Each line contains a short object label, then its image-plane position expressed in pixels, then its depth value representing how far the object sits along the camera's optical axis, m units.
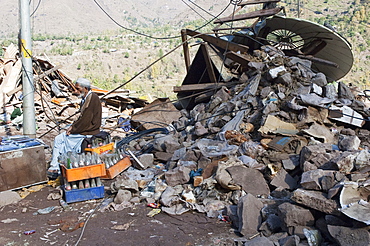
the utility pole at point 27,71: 7.33
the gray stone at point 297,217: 3.90
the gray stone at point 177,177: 5.73
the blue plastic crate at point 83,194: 5.33
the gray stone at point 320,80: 7.75
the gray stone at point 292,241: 3.57
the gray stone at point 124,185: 5.59
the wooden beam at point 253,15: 9.77
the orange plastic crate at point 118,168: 6.23
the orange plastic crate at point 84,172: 5.22
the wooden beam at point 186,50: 10.61
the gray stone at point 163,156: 7.18
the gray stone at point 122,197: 5.29
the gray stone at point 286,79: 7.74
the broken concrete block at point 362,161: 4.24
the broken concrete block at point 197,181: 5.46
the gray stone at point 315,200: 3.74
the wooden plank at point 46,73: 12.13
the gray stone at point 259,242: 3.67
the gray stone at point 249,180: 5.14
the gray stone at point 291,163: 5.36
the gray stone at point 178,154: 6.66
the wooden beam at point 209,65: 10.09
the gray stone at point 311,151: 4.98
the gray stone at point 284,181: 5.11
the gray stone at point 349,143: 5.38
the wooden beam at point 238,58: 9.17
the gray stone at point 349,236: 3.23
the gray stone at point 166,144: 7.45
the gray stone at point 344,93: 7.46
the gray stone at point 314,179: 4.15
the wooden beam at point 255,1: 10.10
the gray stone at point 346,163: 4.29
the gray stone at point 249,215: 4.18
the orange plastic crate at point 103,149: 6.29
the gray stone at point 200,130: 7.66
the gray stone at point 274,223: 4.10
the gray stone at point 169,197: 5.10
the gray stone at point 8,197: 5.42
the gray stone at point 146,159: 6.96
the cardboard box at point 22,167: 5.64
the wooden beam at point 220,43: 9.67
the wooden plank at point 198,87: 9.62
